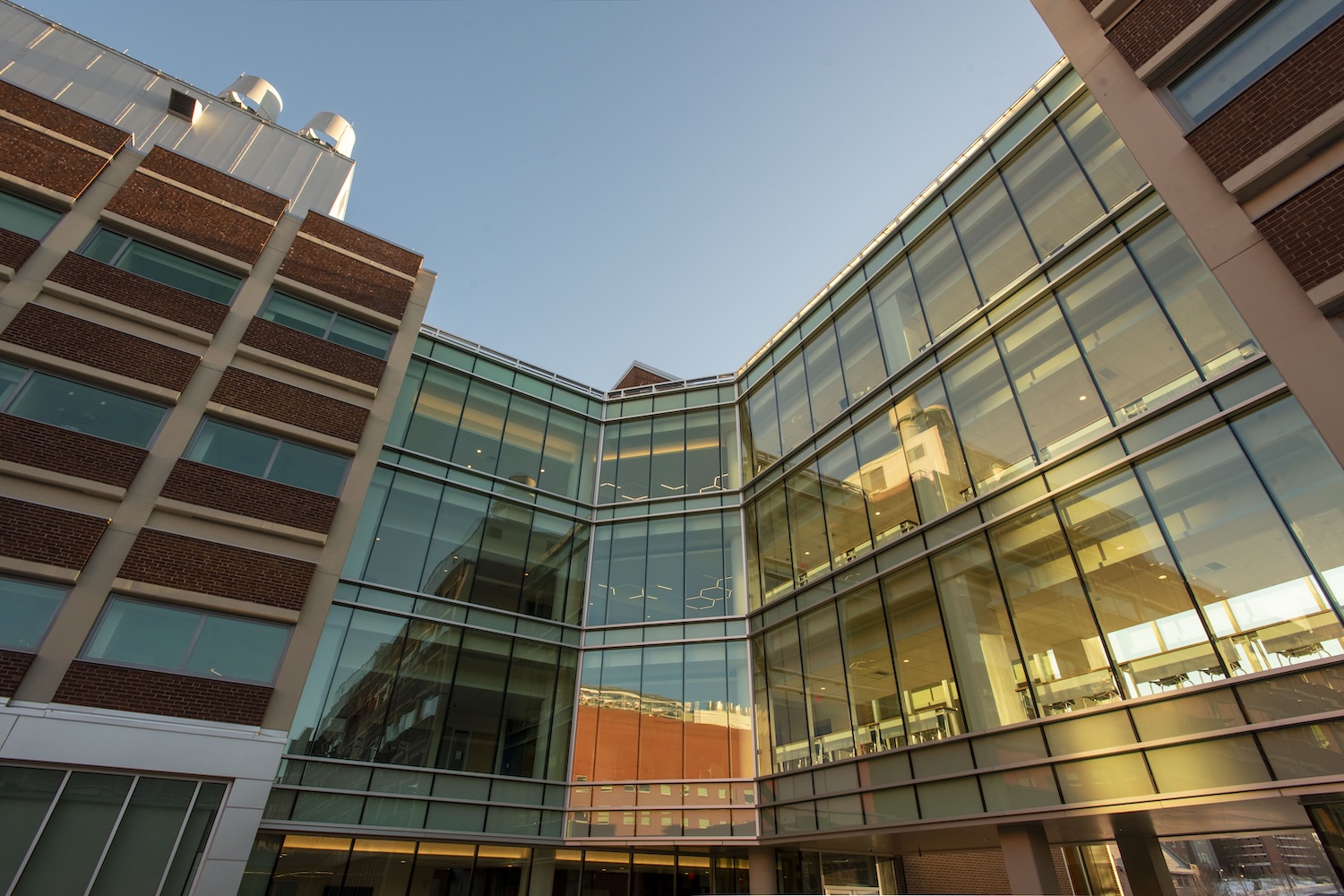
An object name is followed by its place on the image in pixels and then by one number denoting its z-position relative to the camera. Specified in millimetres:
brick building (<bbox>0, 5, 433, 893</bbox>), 13828
